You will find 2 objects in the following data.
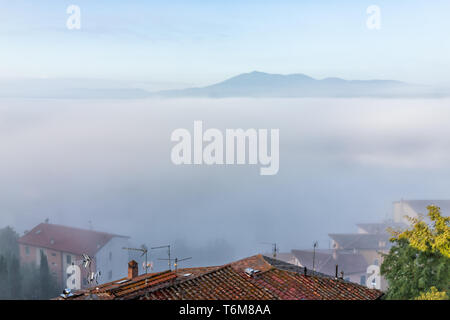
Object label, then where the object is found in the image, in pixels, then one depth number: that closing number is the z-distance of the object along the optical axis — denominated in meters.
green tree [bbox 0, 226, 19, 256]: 38.28
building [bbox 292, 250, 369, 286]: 30.36
